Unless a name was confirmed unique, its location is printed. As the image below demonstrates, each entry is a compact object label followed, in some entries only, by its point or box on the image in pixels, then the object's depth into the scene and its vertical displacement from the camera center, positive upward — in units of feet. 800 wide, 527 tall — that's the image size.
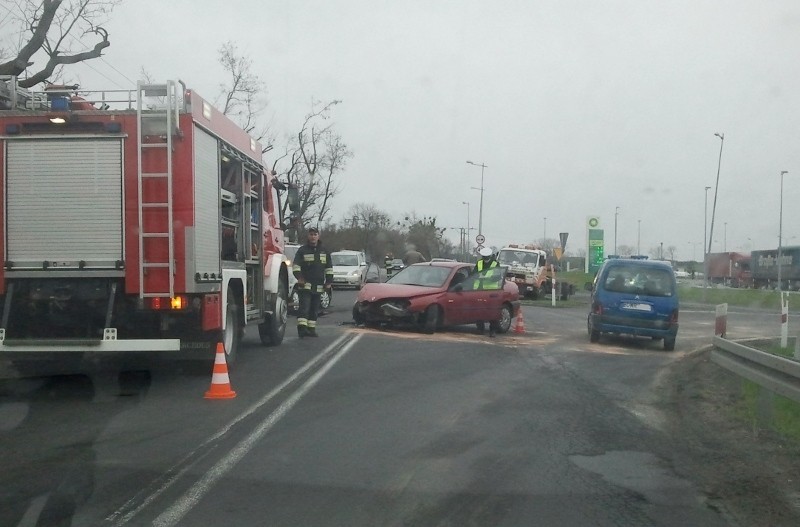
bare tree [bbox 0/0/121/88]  79.46 +18.12
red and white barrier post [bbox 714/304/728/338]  49.14 -4.18
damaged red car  56.34 -3.78
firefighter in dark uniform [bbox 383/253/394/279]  113.76 -3.17
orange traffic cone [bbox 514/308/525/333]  63.98 -6.07
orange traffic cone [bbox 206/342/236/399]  32.37 -5.41
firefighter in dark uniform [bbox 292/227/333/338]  52.95 -2.35
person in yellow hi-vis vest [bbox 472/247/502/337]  60.34 -2.20
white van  114.93 -3.81
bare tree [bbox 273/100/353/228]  171.83 +14.88
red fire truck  33.04 +0.85
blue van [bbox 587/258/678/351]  55.62 -3.53
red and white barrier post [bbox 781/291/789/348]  54.77 -5.00
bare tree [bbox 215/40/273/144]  140.26 +24.22
